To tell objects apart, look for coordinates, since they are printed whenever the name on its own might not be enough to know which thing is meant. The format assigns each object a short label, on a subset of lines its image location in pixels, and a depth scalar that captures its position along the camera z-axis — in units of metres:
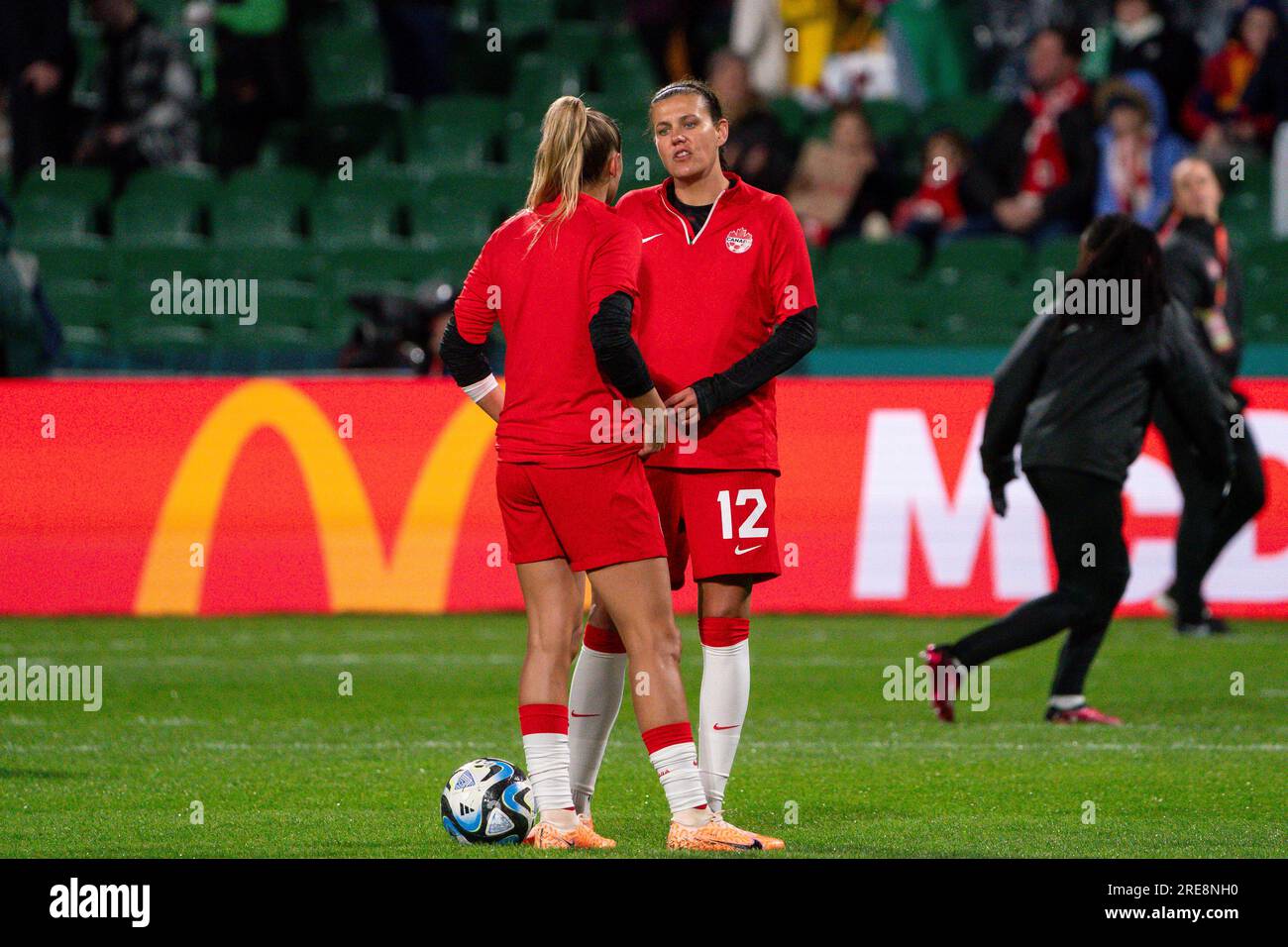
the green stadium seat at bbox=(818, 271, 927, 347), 15.93
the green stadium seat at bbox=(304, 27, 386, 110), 18.81
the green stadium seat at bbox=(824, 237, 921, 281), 16.41
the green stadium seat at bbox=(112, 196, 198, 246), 17.08
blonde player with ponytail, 5.91
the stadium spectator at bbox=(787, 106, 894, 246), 17.00
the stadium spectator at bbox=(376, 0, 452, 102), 18.84
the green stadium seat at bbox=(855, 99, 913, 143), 18.08
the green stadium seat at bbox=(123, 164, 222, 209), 17.25
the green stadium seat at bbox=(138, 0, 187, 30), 18.59
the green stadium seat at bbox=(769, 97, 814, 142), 18.11
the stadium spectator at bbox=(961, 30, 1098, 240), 16.88
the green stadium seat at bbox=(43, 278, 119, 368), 16.12
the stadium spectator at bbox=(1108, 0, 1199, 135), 17.80
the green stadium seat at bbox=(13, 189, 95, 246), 17.12
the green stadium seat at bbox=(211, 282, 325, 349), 15.96
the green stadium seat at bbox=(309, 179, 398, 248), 17.14
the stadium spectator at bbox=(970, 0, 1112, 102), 18.75
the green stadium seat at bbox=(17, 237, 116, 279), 16.47
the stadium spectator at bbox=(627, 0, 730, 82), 18.52
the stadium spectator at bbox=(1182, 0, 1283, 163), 17.39
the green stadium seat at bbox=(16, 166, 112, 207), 17.25
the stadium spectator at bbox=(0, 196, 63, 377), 13.80
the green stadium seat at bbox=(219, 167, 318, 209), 17.22
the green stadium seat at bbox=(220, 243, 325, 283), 16.36
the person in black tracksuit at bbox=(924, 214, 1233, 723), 8.88
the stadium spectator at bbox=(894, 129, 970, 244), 16.83
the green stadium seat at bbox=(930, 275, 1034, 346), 15.64
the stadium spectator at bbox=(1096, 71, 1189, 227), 16.61
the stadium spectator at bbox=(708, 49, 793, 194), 16.94
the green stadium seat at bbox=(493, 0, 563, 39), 19.17
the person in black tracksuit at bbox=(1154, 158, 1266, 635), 11.57
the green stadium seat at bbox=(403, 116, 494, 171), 18.06
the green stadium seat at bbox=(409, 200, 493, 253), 16.94
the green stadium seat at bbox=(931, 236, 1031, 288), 16.27
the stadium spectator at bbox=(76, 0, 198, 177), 17.67
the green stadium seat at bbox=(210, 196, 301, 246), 17.06
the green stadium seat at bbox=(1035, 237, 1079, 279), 16.08
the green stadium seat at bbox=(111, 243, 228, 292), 16.33
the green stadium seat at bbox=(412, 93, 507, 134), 18.11
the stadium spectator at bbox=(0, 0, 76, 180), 17.55
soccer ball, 6.30
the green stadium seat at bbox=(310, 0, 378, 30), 19.14
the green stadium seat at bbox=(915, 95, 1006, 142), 18.11
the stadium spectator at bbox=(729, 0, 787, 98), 18.05
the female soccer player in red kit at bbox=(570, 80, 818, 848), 6.31
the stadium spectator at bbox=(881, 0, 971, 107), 18.59
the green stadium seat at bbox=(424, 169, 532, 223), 17.05
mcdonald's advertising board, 12.47
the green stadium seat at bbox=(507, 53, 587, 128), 18.38
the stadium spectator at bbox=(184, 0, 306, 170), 18.08
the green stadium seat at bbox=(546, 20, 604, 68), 18.61
